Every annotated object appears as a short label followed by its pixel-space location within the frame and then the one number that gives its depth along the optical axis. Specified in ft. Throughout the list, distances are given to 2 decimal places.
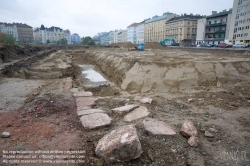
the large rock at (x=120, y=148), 8.24
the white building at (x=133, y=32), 354.33
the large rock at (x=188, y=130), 10.86
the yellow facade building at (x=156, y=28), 252.17
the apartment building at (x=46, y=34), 383.86
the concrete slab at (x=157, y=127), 10.94
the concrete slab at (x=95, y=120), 11.85
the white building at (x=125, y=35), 399.65
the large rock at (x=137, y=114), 13.53
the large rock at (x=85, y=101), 16.80
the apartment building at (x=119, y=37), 427.33
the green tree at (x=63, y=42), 278.65
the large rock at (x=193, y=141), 10.02
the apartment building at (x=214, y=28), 176.24
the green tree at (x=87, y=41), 271.82
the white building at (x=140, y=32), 318.86
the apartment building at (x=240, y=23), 148.56
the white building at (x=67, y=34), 451.94
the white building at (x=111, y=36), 496.56
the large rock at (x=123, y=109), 14.56
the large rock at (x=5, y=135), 10.44
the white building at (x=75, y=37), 551.43
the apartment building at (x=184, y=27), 211.41
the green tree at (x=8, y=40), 134.27
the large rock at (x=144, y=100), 17.90
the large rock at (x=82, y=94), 19.94
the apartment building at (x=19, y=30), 329.93
